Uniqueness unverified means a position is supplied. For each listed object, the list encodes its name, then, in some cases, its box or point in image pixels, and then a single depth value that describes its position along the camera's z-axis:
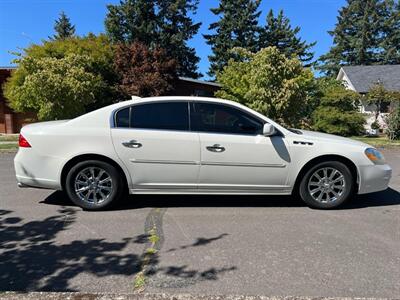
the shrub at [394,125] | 16.97
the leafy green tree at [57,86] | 13.17
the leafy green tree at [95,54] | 19.34
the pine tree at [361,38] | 52.16
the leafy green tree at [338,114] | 18.72
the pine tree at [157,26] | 36.47
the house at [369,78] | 27.03
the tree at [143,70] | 19.89
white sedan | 5.38
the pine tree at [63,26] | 63.16
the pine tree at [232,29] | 39.56
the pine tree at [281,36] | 40.78
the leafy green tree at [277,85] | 14.20
